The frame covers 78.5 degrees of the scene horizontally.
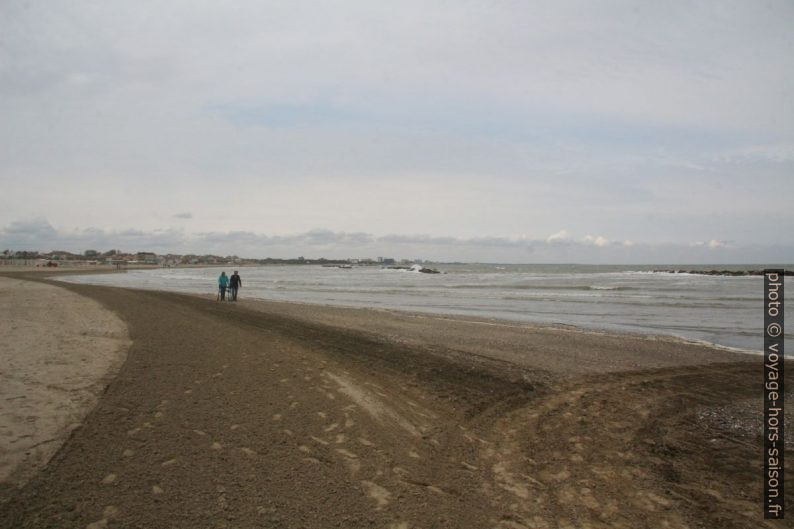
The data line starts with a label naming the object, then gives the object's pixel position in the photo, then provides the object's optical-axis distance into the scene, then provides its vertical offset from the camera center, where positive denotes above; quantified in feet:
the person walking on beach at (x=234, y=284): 83.92 -4.37
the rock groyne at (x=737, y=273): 233.37 -3.01
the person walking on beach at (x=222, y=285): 83.82 -4.60
